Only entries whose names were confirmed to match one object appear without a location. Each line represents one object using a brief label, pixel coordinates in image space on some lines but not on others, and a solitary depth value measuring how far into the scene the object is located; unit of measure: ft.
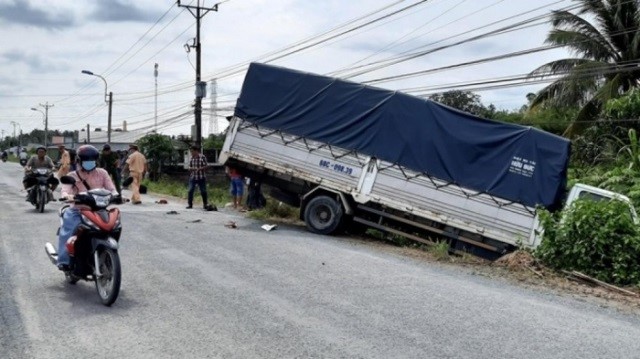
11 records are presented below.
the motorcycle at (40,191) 45.06
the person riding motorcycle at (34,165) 46.13
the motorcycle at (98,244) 19.84
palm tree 70.74
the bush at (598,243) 30.19
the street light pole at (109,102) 141.41
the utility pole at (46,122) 269.89
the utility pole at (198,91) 94.01
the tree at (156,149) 123.13
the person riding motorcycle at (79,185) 21.51
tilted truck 37.01
